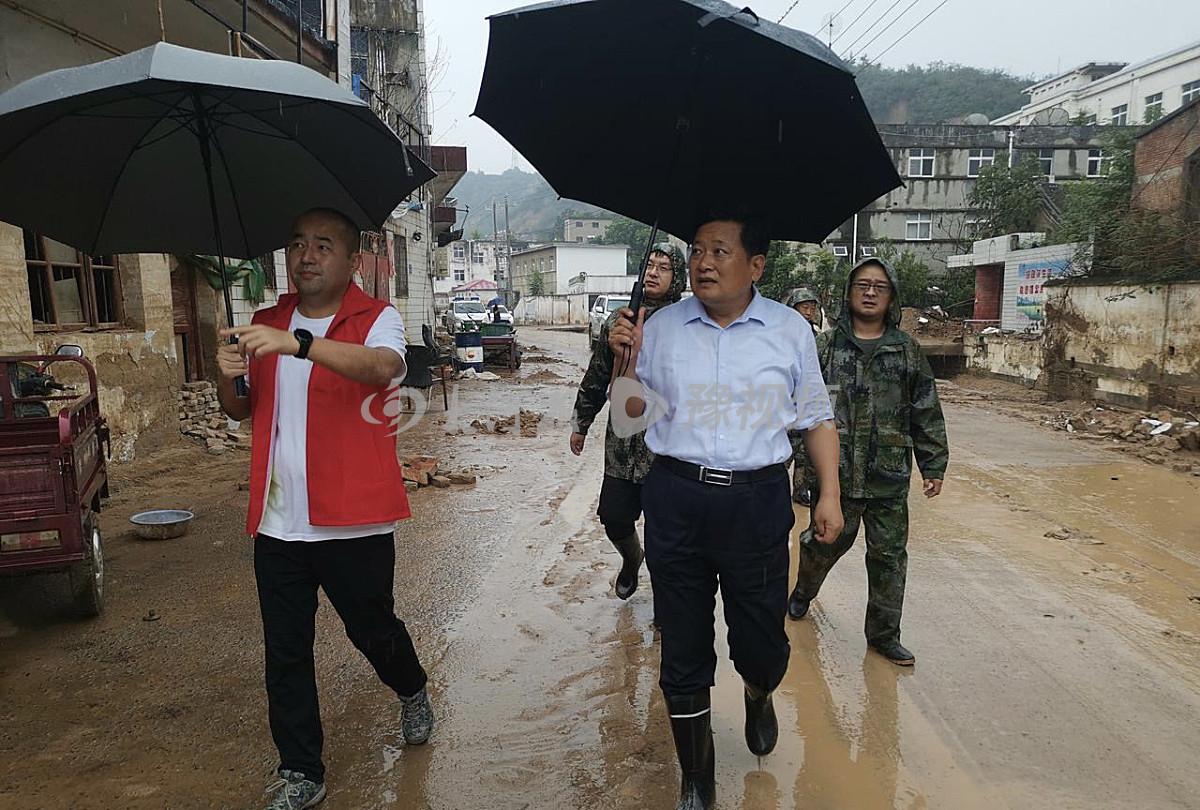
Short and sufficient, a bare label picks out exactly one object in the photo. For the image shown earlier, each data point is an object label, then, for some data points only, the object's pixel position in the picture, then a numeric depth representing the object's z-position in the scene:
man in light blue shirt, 2.44
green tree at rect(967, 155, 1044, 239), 32.38
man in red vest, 2.47
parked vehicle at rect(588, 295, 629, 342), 24.08
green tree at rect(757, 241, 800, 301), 31.55
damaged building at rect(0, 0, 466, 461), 6.68
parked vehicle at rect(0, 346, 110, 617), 3.72
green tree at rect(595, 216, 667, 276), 76.75
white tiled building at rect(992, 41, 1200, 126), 37.06
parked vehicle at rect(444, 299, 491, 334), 25.80
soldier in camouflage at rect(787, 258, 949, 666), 3.71
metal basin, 5.62
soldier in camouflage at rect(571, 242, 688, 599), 3.84
